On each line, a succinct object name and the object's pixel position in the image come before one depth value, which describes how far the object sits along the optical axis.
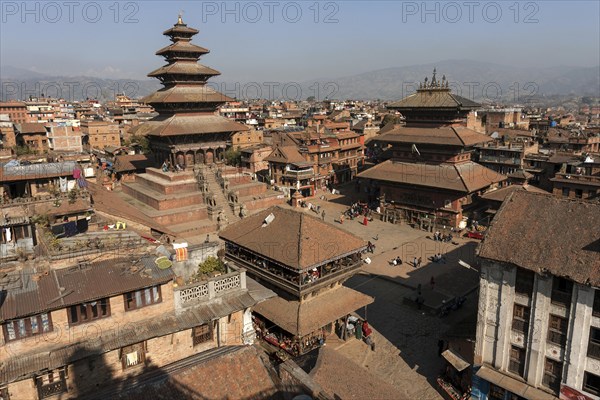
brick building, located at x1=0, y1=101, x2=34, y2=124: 104.69
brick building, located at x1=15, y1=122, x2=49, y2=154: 76.69
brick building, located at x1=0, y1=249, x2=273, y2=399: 13.92
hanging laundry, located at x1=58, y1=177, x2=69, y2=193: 28.16
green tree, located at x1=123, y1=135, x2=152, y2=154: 81.86
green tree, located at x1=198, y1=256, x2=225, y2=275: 19.89
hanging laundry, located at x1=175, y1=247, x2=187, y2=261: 18.58
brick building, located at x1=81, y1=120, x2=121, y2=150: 85.00
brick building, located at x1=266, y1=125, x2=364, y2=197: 60.16
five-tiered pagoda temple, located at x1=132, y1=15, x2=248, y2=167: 50.94
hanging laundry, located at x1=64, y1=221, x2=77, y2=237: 20.58
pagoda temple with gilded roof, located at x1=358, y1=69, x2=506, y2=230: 46.09
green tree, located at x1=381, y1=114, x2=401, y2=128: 93.64
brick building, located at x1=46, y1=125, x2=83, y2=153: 77.38
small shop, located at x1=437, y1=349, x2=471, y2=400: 19.73
